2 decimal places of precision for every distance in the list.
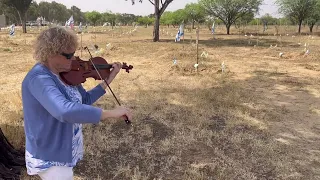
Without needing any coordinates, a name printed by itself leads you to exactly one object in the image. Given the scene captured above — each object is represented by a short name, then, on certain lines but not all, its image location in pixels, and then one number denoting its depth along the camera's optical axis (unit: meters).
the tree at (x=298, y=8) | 34.28
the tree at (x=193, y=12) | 48.51
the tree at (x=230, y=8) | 34.38
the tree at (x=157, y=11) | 21.83
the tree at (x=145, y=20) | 79.53
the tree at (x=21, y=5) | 31.83
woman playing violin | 1.49
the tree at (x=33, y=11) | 58.23
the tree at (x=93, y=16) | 63.11
